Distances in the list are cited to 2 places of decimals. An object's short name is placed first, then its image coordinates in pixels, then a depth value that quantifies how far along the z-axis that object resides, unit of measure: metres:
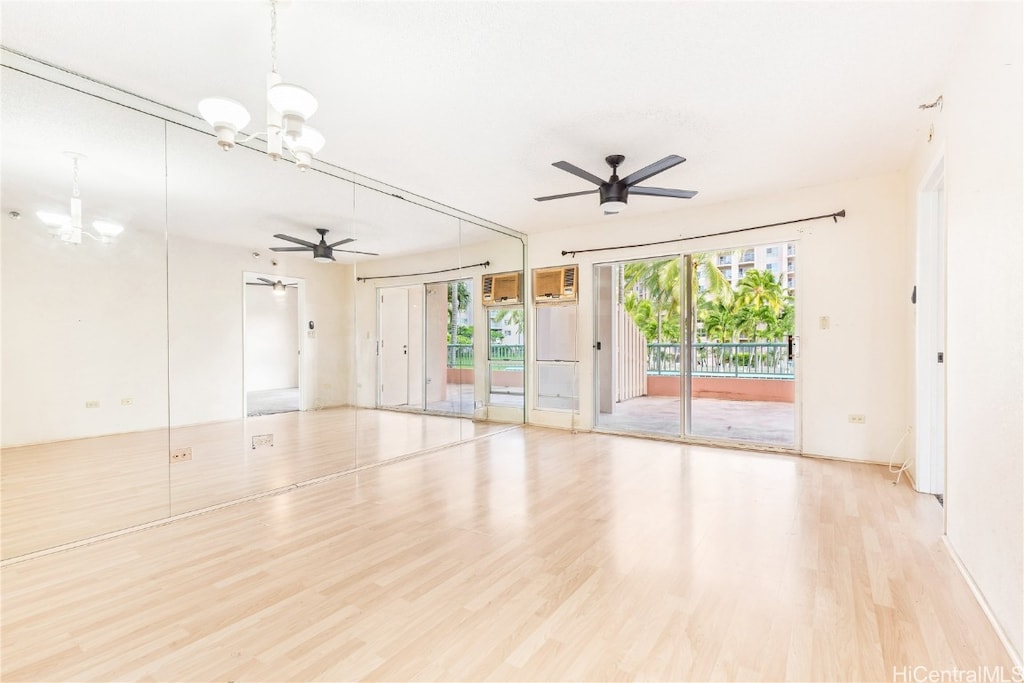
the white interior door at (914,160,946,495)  3.38
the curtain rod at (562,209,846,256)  4.36
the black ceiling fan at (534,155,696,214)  3.38
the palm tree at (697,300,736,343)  8.95
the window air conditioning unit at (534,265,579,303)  6.09
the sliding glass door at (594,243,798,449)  7.22
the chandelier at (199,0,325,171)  2.01
